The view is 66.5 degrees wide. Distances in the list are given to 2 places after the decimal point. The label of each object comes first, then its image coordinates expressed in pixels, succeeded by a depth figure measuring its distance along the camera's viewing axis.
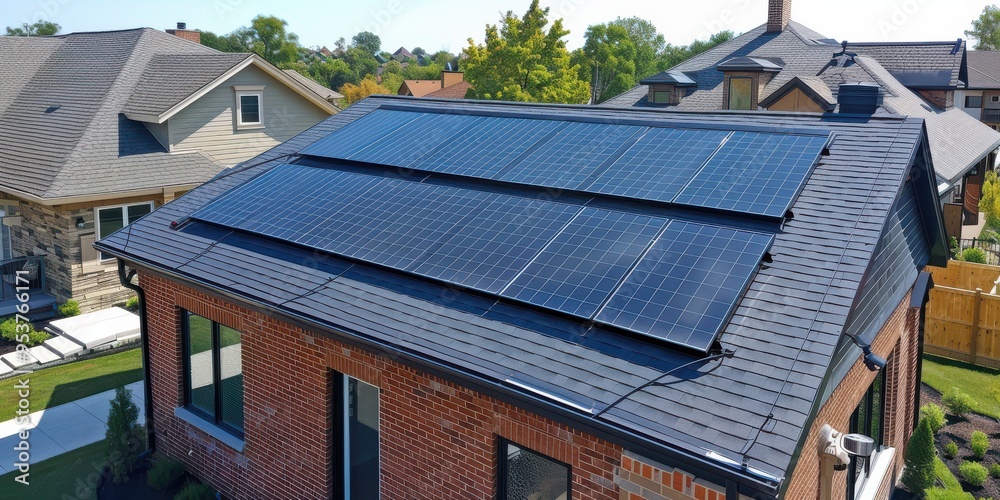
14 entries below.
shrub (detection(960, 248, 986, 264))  24.12
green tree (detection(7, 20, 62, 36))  79.49
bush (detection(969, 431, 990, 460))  13.09
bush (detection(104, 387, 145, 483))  11.78
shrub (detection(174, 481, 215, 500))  10.59
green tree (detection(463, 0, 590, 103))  36.94
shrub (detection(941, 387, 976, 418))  14.66
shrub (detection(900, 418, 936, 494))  11.51
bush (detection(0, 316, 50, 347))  17.84
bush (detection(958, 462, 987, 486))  12.25
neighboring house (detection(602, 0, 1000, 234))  29.48
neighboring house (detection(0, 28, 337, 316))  20.82
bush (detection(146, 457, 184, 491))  11.27
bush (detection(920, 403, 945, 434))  13.85
